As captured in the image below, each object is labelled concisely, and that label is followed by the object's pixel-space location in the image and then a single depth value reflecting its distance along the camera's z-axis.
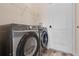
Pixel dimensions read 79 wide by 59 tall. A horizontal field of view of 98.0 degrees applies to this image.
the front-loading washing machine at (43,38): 1.19
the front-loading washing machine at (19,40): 1.13
